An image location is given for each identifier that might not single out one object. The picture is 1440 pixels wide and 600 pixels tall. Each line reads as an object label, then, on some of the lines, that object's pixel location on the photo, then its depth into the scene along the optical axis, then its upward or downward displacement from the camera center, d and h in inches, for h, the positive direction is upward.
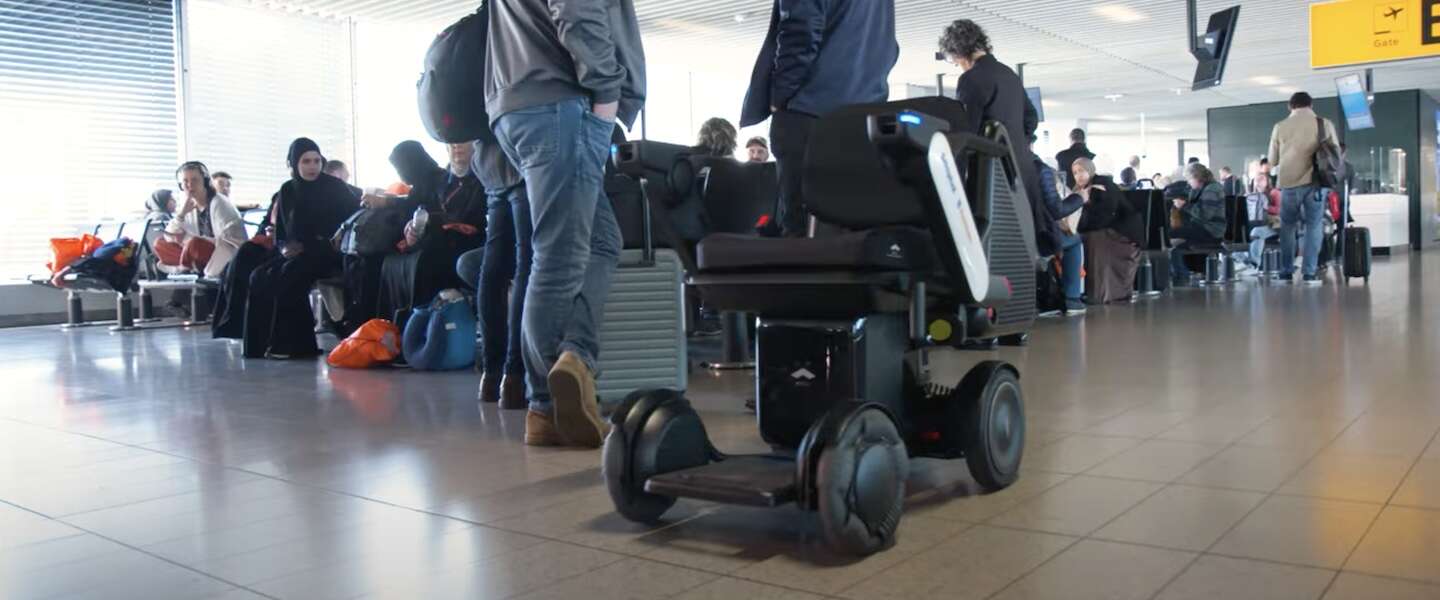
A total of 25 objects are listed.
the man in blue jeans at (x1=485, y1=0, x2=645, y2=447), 107.7 +11.0
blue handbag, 194.1 -12.3
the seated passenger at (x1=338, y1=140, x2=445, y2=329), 224.0 +11.7
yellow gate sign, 481.1 +94.0
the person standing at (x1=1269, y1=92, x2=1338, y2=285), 378.3 +26.6
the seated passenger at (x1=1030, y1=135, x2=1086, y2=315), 278.2 +2.9
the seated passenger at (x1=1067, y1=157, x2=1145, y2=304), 334.3 +4.7
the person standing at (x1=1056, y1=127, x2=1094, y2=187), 352.5 +31.4
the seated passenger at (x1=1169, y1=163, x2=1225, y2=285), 393.7 +11.8
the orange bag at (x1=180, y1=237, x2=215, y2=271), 319.6 +5.2
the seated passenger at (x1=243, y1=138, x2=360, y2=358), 237.5 +1.8
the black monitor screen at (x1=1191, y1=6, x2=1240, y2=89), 488.4 +87.4
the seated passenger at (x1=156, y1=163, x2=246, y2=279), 303.0 +11.6
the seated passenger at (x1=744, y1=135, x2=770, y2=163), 347.3 +33.5
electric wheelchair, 71.0 -5.5
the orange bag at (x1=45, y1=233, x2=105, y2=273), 362.9 +7.8
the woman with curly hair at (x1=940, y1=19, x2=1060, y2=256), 195.6 +29.0
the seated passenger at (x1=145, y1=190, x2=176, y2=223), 398.0 +24.0
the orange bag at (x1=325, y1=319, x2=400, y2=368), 204.4 -14.6
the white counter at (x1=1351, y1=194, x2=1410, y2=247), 748.6 +19.7
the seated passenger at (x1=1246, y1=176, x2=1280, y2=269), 506.0 +15.1
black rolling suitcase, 404.5 -2.4
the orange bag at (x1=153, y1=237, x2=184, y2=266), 343.0 +6.0
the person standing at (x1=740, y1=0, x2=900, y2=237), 122.7 +20.8
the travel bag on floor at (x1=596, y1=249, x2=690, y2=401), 143.1 -8.9
